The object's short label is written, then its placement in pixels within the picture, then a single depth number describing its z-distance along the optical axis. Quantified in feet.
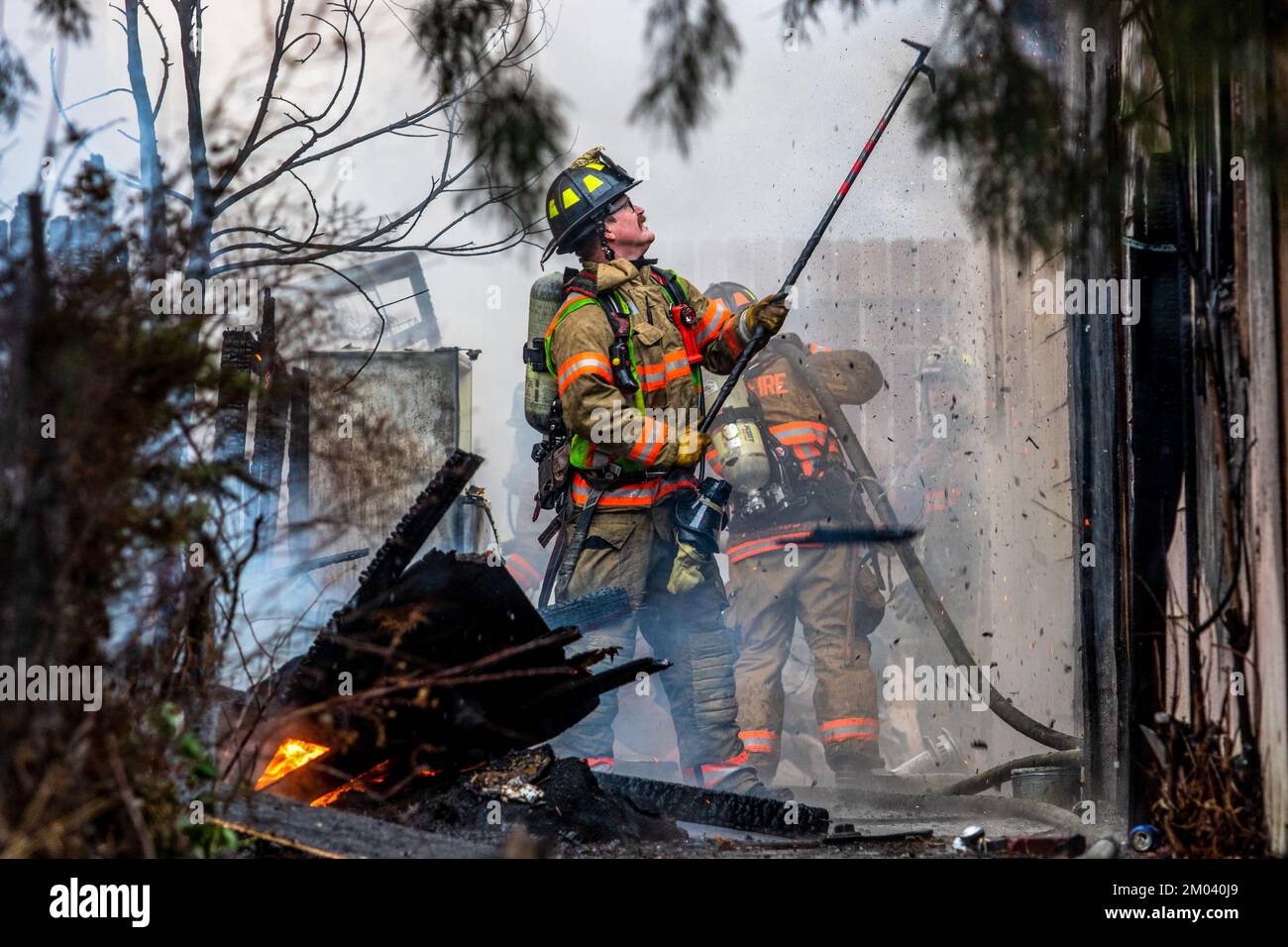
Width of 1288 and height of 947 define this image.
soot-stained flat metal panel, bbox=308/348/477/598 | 21.67
